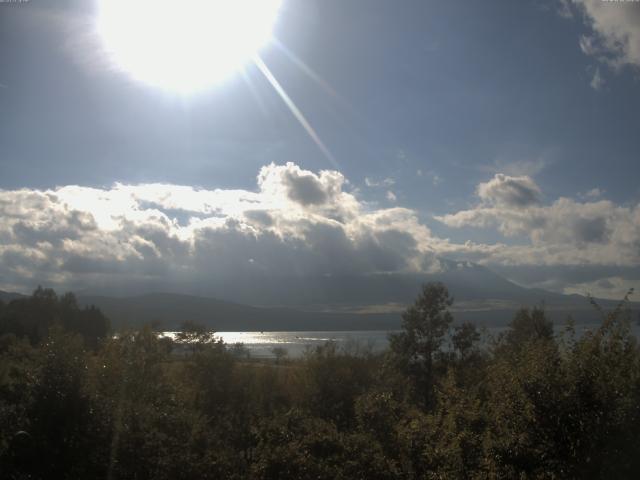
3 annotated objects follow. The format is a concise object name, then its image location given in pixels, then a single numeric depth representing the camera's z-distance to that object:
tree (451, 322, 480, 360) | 47.41
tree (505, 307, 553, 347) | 42.53
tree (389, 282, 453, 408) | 45.28
